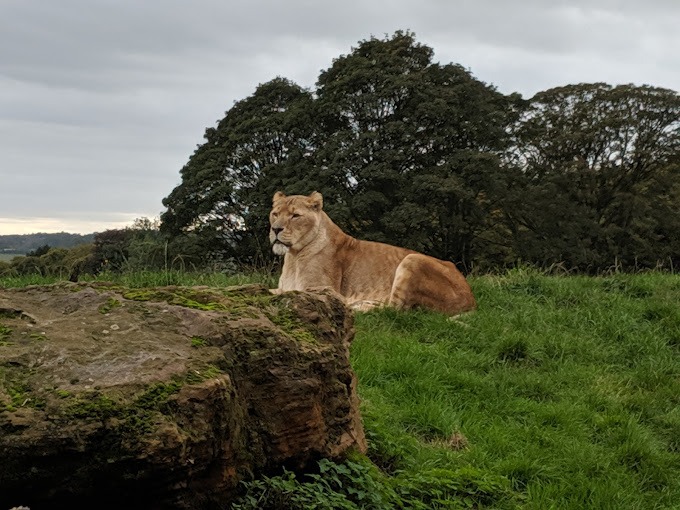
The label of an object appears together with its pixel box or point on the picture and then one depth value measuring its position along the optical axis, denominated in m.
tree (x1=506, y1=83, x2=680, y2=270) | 29.20
